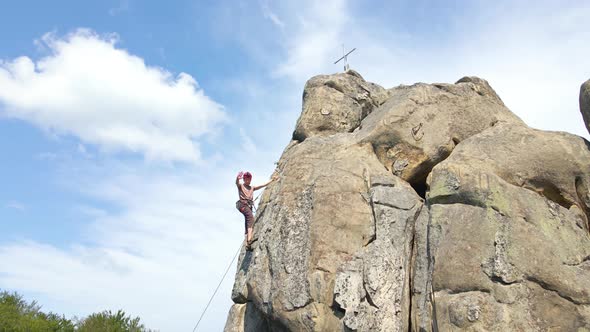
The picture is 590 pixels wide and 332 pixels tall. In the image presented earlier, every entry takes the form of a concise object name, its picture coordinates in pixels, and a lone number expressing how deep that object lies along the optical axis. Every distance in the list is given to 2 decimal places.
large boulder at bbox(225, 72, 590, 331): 11.32
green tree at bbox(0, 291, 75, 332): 37.03
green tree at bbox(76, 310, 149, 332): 38.50
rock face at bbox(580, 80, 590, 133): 14.23
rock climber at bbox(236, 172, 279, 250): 15.29
